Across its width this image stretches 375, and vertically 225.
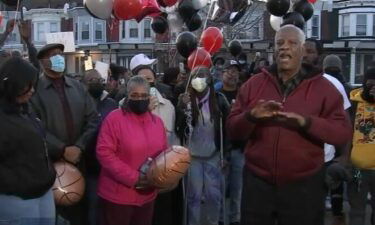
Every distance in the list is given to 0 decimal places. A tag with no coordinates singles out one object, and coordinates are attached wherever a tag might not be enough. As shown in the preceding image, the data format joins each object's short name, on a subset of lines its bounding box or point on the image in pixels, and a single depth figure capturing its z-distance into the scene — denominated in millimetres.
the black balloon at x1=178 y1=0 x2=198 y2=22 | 9703
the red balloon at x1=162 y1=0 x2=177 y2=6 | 9327
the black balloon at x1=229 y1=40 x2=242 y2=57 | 11984
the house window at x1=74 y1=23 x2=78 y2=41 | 49031
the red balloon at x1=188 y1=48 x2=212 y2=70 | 7549
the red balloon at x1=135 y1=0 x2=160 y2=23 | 9136
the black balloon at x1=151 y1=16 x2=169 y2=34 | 9945
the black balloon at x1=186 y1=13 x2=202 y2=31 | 10016
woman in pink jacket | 4727
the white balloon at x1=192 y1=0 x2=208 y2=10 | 9836
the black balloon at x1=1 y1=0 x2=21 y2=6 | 7012
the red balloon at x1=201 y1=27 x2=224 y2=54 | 9977
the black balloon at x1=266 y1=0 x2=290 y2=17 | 8477
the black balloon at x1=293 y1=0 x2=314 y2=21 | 8945
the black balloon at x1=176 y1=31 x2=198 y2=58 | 8562
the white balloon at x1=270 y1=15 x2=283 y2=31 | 10176
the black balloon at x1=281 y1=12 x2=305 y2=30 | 8047
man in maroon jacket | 3748
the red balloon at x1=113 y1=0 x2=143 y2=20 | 8609
